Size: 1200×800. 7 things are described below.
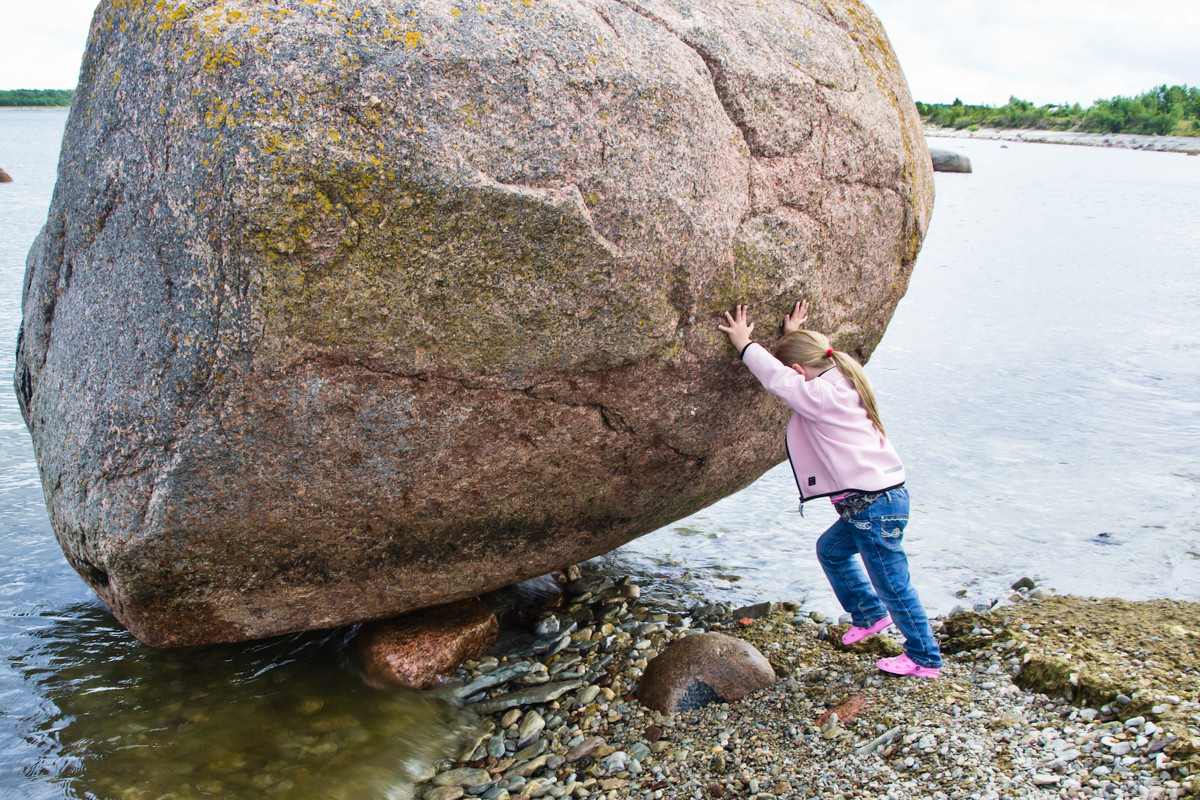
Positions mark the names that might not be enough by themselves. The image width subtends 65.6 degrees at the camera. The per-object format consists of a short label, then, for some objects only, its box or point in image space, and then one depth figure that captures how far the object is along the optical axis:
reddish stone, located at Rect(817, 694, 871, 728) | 3.26
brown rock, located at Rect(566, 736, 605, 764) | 3.33
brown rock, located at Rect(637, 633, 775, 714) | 3.56
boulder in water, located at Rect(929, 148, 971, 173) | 30.22
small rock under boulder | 3.88
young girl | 3.45
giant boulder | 2.73
